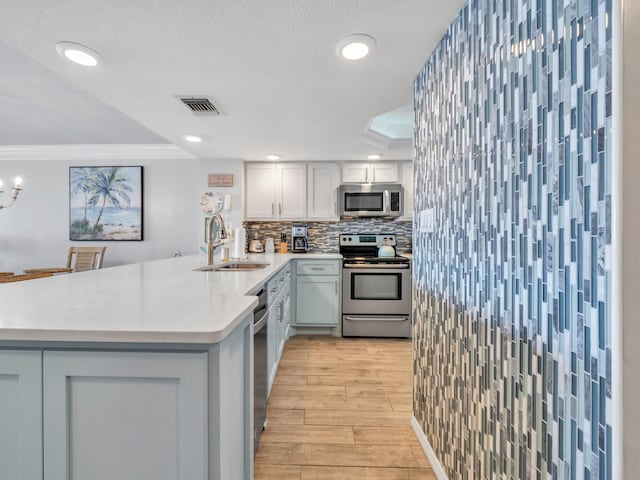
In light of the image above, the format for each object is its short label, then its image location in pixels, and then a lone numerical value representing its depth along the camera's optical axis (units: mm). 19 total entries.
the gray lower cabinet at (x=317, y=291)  3705
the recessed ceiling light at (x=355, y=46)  1529
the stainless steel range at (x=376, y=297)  3619
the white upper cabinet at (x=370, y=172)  4074
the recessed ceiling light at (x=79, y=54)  1567
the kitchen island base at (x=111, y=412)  877
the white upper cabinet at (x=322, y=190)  4113
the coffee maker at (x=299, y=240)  4305
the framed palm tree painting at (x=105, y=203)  4624
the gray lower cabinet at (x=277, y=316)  2217
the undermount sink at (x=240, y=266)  2800
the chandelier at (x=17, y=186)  3265
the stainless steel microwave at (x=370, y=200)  3953
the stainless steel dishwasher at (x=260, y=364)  1624
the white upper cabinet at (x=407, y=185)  4055
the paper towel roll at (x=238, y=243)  3273
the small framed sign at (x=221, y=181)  4027
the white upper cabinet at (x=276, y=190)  4141
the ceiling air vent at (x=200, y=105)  2236
